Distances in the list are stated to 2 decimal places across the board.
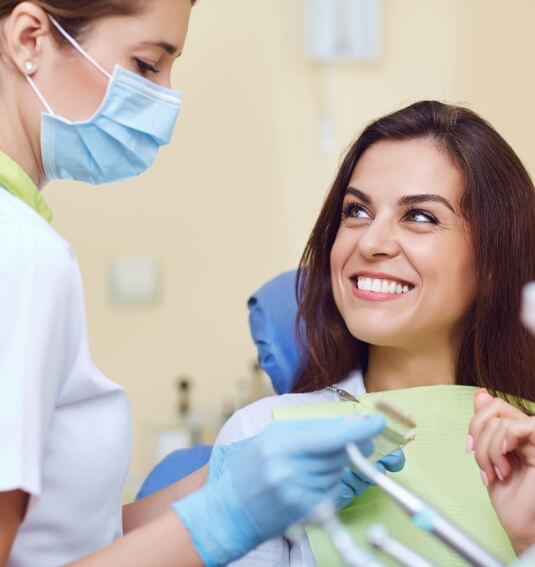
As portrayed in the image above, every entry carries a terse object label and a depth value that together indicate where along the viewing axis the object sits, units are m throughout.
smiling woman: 1.49
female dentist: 0.94
